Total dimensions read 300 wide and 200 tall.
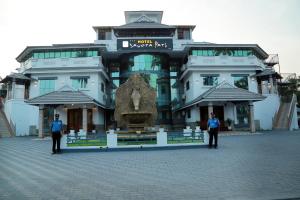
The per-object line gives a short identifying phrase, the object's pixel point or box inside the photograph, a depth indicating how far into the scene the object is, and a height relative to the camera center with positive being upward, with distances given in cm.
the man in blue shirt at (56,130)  1088 -30
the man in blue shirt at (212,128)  1188 -41
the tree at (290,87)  3512 +510
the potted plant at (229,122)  2652 -33
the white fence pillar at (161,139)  1210 -94
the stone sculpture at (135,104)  1498 +128
